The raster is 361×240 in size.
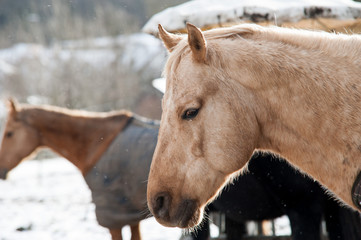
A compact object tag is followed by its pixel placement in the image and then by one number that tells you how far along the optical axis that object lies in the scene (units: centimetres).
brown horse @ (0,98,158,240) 707
